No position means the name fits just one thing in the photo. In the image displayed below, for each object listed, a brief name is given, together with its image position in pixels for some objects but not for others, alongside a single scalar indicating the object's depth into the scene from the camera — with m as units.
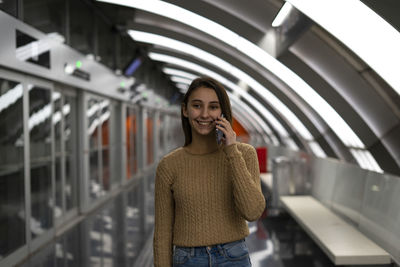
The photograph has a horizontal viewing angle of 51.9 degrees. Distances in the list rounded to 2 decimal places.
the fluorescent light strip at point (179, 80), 20.22
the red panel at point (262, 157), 10.41
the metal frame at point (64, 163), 7.17
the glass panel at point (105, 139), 9.90
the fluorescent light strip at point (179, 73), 17.41
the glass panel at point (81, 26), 7.70
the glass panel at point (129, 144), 12.78
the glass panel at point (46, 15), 5.76
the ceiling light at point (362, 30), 3.85
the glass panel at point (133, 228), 5.45
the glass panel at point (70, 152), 7.69
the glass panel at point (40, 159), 5.73
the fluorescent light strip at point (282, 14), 4.89
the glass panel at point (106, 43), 9.63
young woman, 1.62
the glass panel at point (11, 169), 4.79
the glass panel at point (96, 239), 5.25
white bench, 3.79
